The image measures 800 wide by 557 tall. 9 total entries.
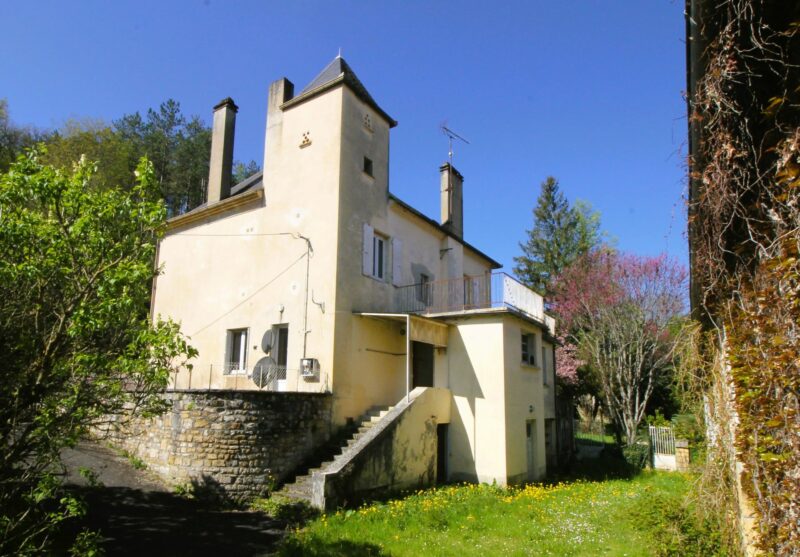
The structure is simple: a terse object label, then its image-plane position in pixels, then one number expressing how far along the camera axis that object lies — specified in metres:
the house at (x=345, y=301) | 13.99
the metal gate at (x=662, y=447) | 19.42
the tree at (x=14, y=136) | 30.83
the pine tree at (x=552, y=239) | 42.38
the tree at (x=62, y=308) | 5.07
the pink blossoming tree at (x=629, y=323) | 22.23
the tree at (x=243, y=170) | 46.59
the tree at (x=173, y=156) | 38.72
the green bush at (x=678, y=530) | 5.99
